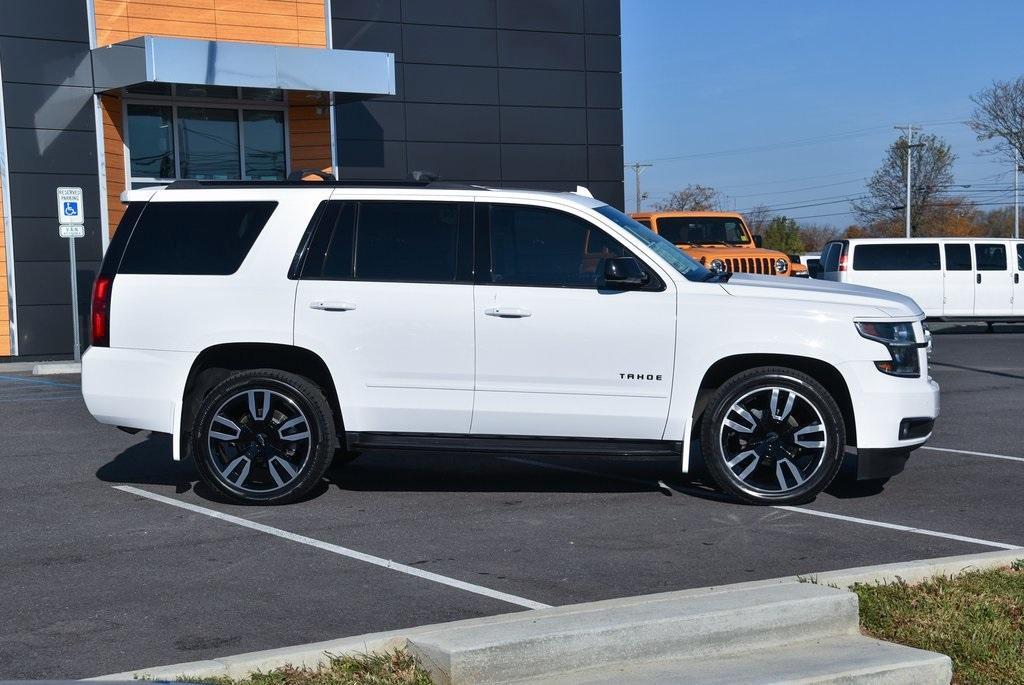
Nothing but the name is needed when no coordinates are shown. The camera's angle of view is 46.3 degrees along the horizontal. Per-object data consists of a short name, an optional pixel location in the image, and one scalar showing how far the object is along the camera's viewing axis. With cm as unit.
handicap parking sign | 1972
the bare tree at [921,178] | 7325
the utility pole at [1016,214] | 6606
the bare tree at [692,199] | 9138
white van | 2555
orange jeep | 2047
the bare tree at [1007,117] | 4688
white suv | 746
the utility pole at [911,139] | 7062
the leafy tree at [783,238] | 7681
